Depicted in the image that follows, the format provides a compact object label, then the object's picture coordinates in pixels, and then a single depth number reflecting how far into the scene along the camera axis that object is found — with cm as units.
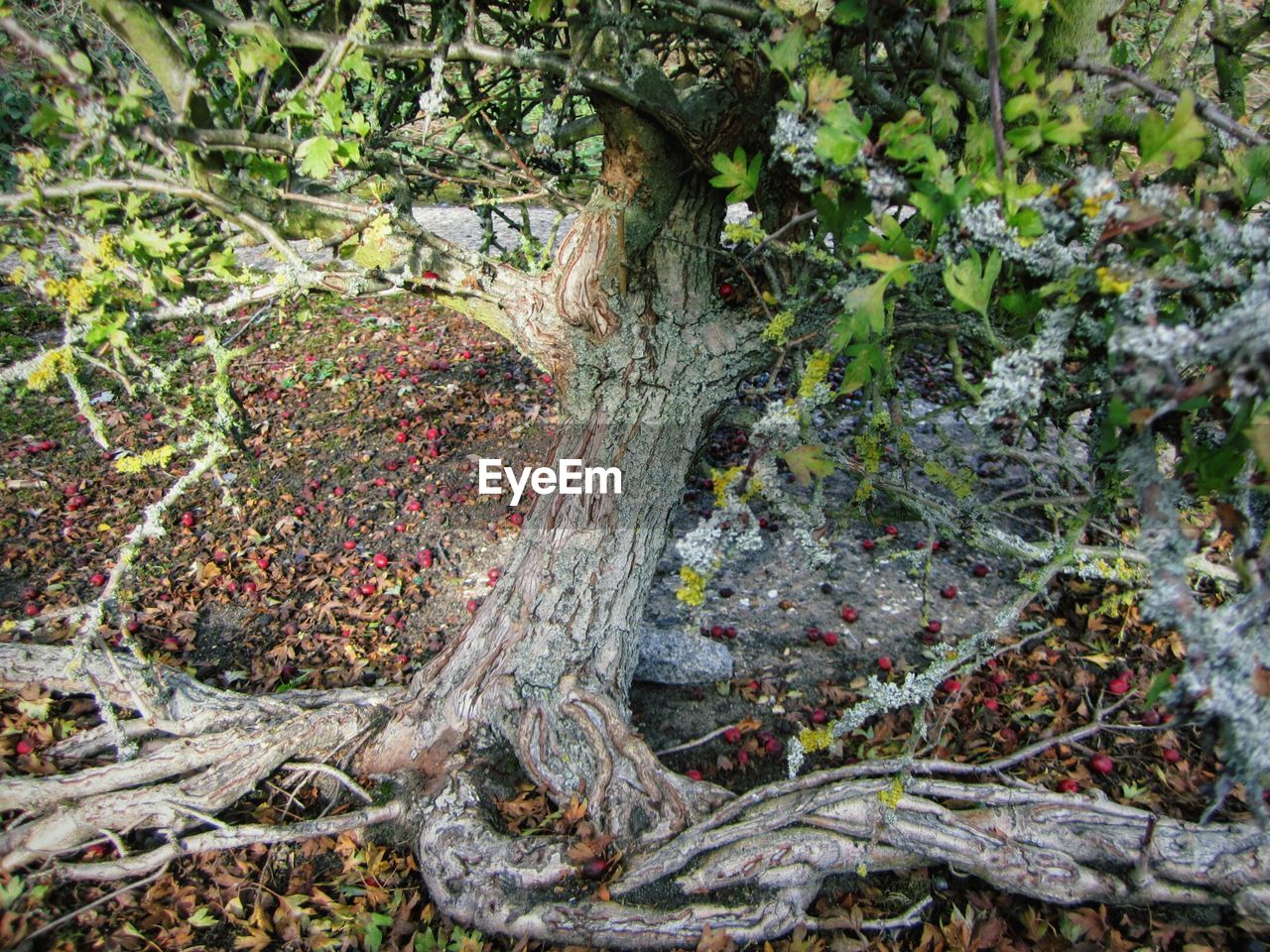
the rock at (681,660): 318
